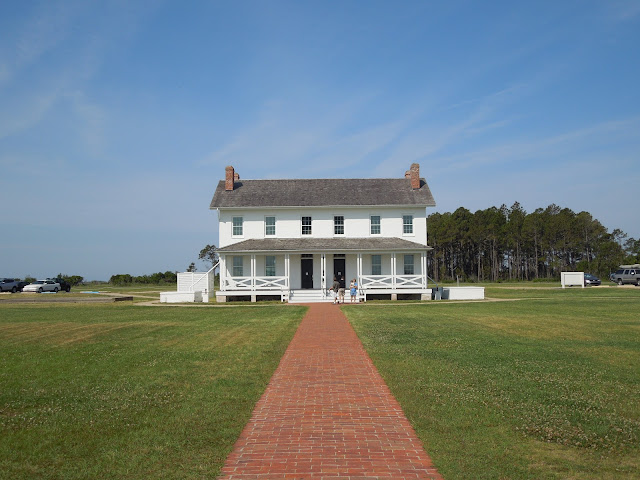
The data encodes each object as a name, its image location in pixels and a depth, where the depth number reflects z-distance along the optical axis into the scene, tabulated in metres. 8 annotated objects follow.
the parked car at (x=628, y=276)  48.83
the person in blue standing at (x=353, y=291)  30.59
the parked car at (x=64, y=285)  51.35
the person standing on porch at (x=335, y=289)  31.06
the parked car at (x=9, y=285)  47.56
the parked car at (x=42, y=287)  47.34
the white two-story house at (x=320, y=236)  32.97
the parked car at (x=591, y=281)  49.12
